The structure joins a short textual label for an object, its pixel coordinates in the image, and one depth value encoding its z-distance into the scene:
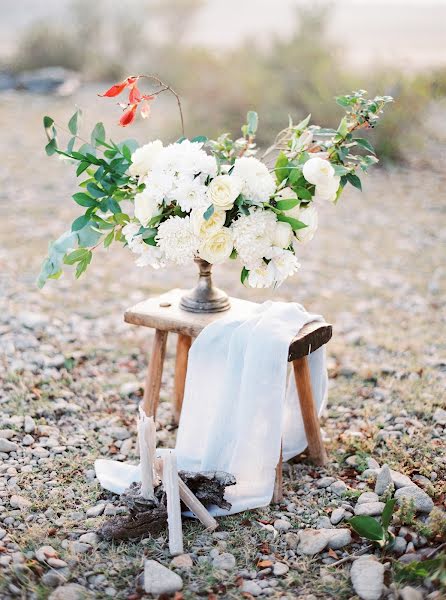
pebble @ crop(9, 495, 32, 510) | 2.77
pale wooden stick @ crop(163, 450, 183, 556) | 2.51
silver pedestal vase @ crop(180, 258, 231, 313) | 3.02
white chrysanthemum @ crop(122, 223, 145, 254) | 2.81
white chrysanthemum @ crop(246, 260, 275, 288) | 2.74
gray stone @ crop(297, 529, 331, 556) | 2.56
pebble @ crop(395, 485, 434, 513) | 2.70
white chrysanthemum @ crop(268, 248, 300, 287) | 2.71
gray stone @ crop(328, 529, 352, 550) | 2.58
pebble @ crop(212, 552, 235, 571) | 2.47
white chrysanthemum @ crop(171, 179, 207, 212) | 2.63
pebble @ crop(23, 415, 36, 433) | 3.32
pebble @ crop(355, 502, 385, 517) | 2.70
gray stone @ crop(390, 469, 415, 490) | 2.85
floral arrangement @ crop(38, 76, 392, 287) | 2.64
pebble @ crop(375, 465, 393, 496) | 2.84
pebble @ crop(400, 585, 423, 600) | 2.26
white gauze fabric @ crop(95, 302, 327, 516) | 2.76
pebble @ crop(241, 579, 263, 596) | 2.36
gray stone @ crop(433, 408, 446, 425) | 3.41
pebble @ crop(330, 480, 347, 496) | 2.91
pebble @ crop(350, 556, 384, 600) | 2.31
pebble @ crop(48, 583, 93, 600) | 2.28
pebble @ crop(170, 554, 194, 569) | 2.45
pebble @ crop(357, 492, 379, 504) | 2.79
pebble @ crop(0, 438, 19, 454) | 3.15
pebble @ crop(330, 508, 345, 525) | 2.72
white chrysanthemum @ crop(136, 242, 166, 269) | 2.81
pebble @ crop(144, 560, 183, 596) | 2.32
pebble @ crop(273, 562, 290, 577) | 2.46
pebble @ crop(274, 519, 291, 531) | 2.70
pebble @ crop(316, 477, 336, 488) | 2.99
